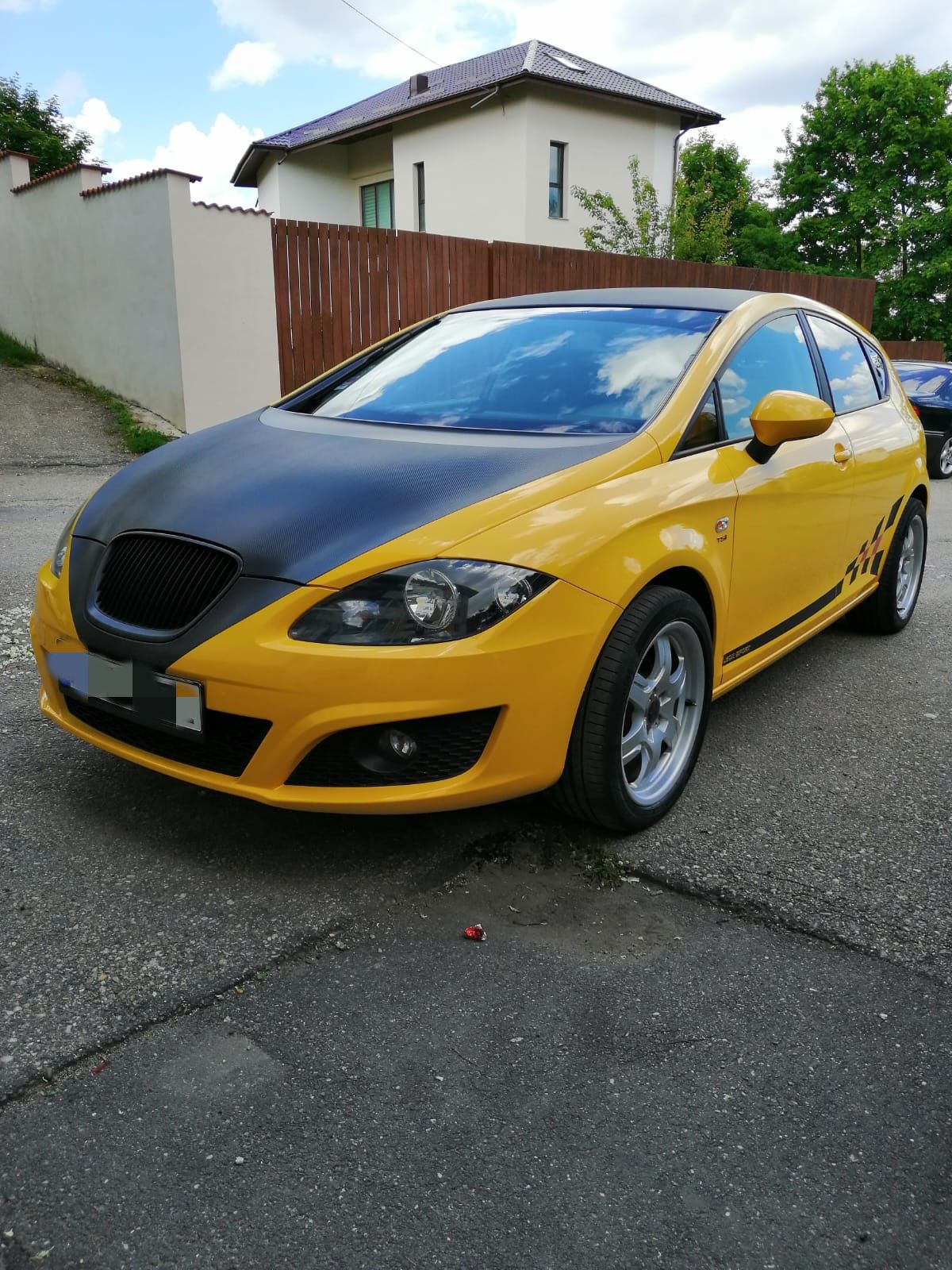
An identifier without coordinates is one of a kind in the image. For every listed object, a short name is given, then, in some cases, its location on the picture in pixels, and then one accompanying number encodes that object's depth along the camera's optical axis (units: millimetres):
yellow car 2404
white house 21734
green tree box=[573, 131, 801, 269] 20047
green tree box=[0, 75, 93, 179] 24859
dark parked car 11672
